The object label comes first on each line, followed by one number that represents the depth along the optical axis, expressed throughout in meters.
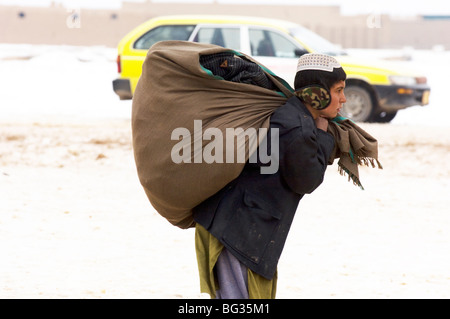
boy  5.71
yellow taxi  24.89
